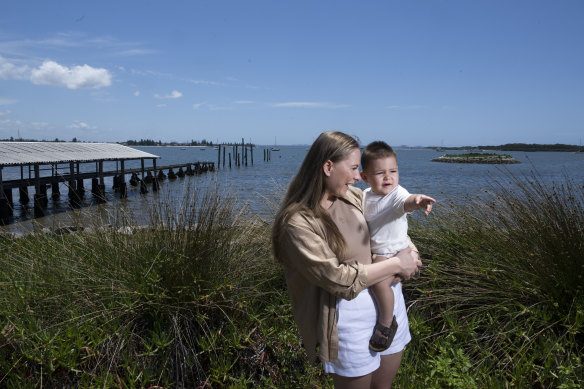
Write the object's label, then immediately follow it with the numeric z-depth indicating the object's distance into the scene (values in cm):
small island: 7913
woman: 181
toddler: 193
